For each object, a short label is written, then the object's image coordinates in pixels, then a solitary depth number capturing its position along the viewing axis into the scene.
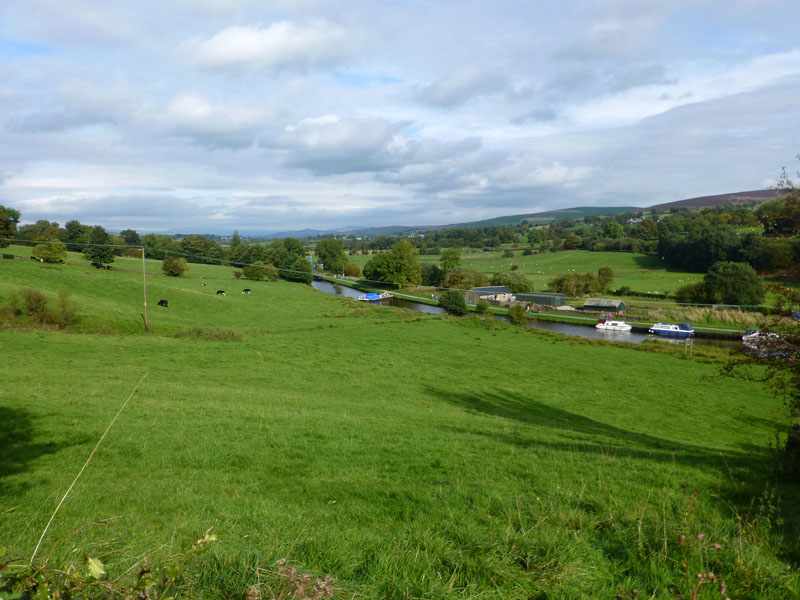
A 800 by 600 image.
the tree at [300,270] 100.19
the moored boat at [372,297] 85.56
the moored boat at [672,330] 58.38
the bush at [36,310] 32.16
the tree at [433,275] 104.12
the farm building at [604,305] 73.50
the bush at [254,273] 94.12
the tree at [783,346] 9.49
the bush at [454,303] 67.31
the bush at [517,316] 61.47
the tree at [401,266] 99.44
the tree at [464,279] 93.41
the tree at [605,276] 92.56
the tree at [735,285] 71.25
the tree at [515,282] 92.00
